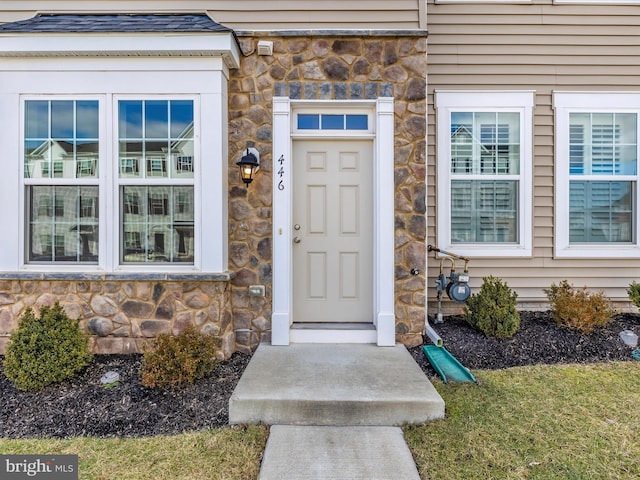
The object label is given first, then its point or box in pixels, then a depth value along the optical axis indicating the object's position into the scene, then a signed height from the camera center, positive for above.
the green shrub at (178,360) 2.81 -0.97
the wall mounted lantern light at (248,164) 3.40 +0.64
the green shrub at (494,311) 3.73 -0.78
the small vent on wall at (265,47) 3.61 +1.79
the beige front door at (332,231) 3.80 +0.03
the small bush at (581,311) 3.81 -0.79
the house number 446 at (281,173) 3.62 +0.58
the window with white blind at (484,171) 4.45 +0.75
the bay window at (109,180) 3.43 +0.48
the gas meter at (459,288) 4.09 -0.59
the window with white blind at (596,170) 4.47 +0.77
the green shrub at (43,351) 2.80 -0.90
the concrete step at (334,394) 2.53 -1.11
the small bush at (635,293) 3.97 -0.63
